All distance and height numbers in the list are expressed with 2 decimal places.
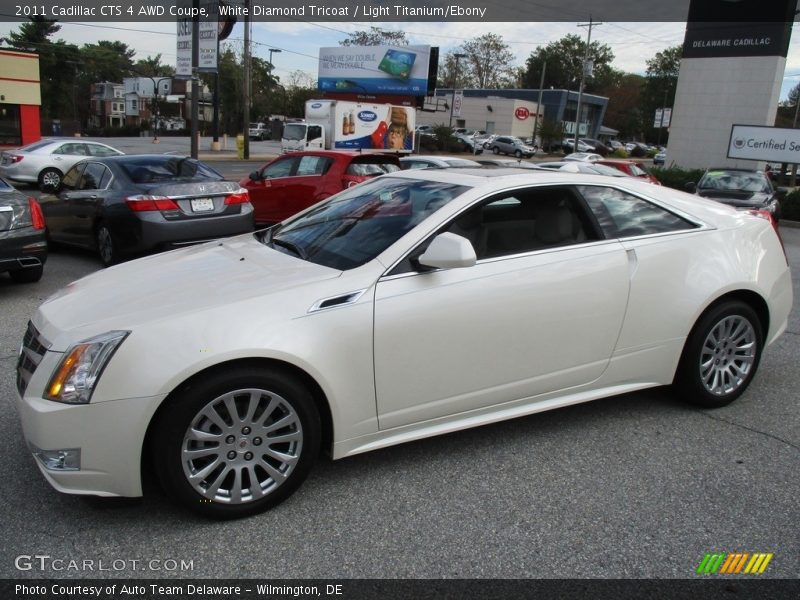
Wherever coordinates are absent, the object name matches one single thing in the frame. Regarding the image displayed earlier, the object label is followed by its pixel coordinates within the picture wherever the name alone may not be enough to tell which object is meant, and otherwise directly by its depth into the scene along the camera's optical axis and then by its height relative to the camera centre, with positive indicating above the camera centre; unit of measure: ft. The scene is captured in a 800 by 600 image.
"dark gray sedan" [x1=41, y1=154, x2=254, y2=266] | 25.44 -3.42
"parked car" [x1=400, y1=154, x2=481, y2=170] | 41.71 -1.61
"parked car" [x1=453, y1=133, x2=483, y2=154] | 177.27 -1.44
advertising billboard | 153.89 +14.57
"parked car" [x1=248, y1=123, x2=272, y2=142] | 215.31 -2.51
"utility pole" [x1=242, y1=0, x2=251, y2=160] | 111.52 +8.24
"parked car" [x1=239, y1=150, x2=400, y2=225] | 34.81 -2.62
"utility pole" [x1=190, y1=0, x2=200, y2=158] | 57.11 +3.62
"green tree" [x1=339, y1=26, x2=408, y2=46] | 282.52 +39.74
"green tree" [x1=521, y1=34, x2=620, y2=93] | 378.32 +43.96
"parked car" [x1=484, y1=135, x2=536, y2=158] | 168.55 -1.15
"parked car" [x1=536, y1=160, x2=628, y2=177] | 39.66 -1.28
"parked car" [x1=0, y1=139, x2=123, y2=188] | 58.80 -4.33
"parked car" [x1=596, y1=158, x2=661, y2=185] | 55.57 -1.44
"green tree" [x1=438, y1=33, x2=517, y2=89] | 318.65 +35.67
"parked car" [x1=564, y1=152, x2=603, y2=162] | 75.62 -1.11
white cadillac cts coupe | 9.09 -3.01
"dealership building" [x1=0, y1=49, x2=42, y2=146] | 98.48 +1.46
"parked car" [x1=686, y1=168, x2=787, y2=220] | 48.01 -2.33
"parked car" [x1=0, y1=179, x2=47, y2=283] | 21.49 -4.01
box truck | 112.16 +0.56
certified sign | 65.00 +1.60
